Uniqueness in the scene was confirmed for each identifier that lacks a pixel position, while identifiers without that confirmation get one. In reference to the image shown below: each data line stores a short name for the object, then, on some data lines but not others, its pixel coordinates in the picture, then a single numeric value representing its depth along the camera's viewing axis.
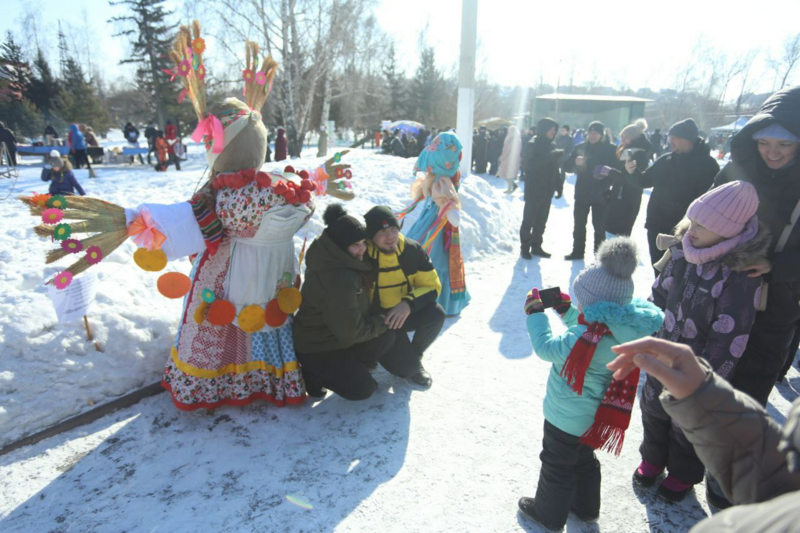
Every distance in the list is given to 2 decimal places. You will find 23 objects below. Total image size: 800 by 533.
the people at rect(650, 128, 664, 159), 15.45
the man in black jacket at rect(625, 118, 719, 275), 3.70
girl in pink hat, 1.97
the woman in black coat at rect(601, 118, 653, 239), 5.17
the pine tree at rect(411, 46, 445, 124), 31.61
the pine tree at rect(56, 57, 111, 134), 22.09
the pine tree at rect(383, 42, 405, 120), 32.56
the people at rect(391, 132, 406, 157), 15.22
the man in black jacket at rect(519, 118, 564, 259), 5.59
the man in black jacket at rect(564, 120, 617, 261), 5.51
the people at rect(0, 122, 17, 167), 10.27
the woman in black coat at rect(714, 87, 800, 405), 2.20
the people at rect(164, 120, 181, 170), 12.87
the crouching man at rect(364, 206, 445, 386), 2.82
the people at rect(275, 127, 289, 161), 13.62
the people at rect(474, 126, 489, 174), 14.07
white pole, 7.81
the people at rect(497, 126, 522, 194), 11.12
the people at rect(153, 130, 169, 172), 12.61
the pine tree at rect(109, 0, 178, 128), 22.81
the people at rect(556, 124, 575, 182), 11.04
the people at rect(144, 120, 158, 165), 14.24
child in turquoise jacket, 1.73
